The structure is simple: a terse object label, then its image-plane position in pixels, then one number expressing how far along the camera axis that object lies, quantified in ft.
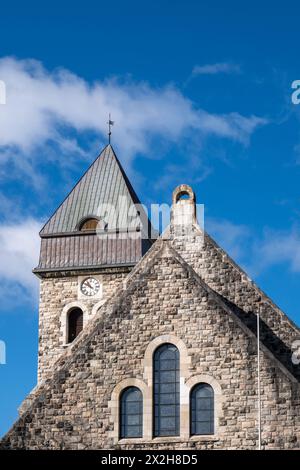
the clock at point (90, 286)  153.48
